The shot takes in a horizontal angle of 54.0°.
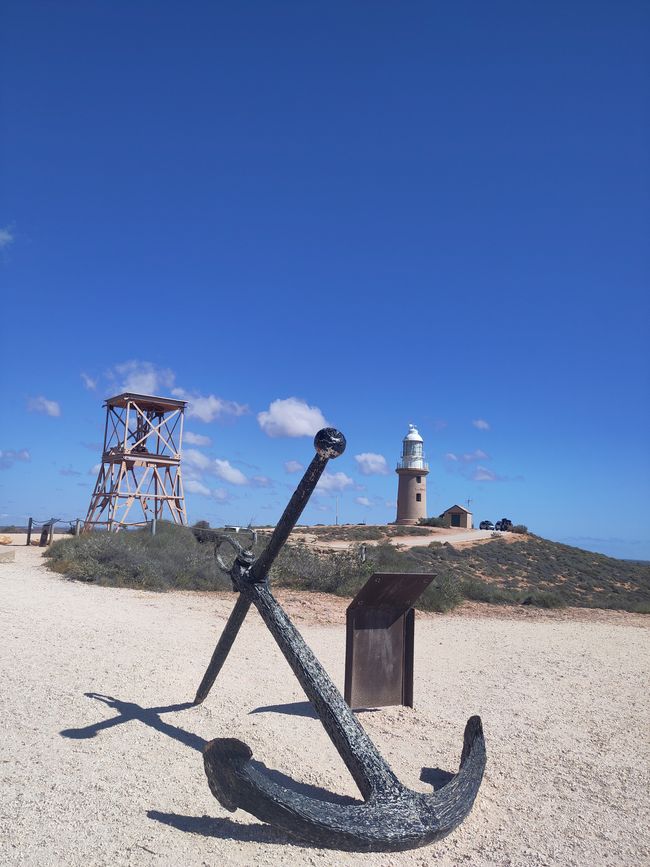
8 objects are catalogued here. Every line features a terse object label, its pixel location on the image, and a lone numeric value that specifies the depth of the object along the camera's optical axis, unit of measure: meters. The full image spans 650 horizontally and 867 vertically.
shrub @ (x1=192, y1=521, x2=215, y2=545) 18.55
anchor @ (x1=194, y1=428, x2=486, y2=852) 2.76
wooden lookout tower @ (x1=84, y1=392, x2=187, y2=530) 19.23
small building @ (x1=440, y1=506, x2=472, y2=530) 43.81
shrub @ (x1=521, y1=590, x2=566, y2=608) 14.32
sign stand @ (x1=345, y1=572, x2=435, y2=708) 5.44
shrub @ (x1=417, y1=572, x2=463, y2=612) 12.48
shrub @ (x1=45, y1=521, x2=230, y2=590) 12.23
